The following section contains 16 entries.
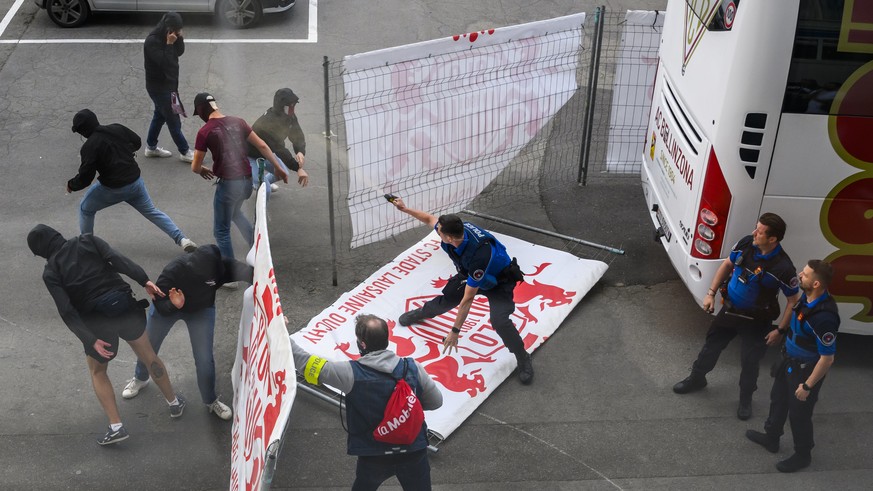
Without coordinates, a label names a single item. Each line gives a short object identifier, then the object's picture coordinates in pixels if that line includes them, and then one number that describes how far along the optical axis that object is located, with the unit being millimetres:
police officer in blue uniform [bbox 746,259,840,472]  5207
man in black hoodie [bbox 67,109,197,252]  7141
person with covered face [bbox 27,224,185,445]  5434
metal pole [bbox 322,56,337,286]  6788
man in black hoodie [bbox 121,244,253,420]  5578
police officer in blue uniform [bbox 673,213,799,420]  5680
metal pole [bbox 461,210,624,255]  8117
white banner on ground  6453
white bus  5621
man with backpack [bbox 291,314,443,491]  4332
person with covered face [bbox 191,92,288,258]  7121
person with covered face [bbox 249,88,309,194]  7633
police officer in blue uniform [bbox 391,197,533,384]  6070
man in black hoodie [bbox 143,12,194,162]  8875
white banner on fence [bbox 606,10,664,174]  8539
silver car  12547
